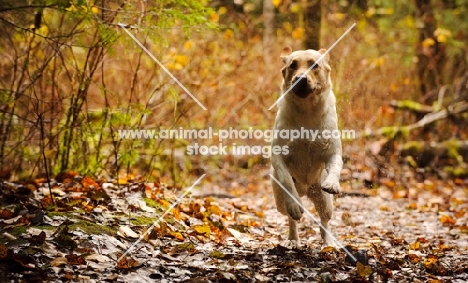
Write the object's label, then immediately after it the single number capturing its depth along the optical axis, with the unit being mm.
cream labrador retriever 9266
